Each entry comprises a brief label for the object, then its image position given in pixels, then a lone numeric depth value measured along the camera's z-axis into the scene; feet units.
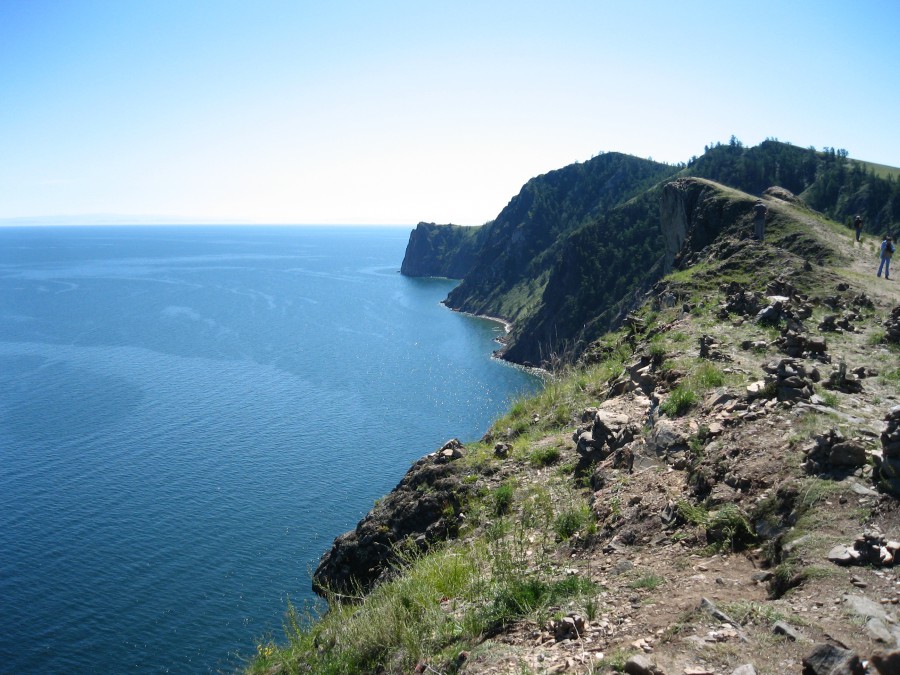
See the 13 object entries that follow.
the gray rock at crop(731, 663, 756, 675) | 18.07
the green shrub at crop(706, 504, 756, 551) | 27.78
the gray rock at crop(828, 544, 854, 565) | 22.93
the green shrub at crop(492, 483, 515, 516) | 45.14
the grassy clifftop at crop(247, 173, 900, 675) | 21.57
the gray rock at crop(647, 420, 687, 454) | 37.91
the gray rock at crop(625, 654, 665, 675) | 18.89
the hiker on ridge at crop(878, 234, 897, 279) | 81.97
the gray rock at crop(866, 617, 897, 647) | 18.63
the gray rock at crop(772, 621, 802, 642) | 19.65
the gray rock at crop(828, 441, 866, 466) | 27.89
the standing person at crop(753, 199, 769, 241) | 105.19
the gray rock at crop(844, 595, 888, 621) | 19.86
